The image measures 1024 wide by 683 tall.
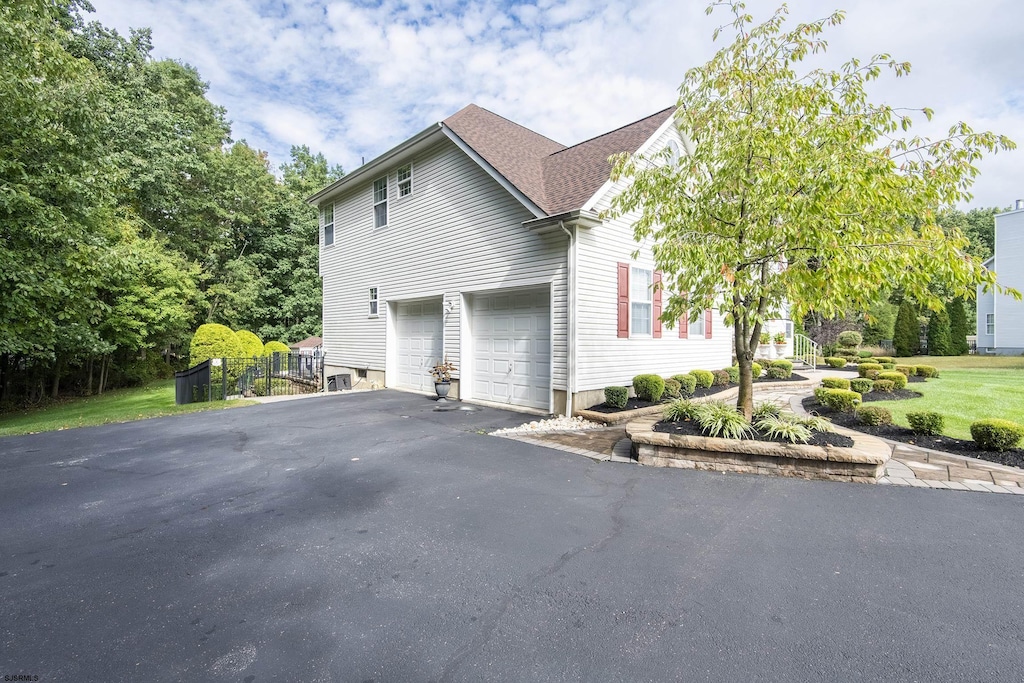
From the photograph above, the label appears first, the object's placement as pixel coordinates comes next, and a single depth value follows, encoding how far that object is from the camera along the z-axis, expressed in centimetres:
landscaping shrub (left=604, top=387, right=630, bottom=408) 854
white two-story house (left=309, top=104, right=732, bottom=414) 885
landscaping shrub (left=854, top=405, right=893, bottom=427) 697
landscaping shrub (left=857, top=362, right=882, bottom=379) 1234
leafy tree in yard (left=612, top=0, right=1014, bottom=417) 496
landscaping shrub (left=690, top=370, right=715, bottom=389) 1084
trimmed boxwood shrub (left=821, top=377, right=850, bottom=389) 992
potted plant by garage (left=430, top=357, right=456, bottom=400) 1052
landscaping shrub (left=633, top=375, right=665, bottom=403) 916
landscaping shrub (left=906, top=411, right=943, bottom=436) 629
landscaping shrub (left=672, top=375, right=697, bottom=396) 1014
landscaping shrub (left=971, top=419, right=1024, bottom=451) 538
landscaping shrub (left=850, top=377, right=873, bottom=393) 990
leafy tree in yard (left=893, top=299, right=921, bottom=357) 2161
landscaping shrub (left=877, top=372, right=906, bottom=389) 1061
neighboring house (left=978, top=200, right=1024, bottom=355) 2083
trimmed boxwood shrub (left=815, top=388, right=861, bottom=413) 809
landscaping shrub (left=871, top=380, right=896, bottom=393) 1035
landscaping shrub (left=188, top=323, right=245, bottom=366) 1477
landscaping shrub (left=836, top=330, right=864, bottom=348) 2270
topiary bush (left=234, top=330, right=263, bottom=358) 1570
